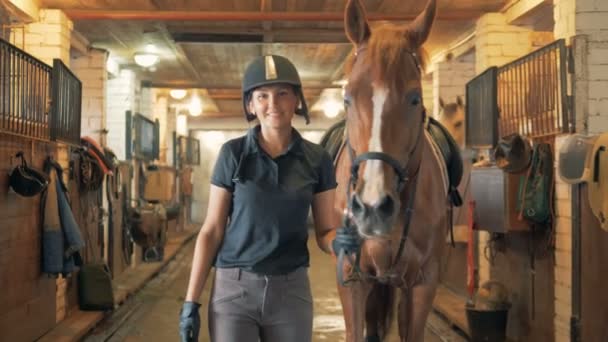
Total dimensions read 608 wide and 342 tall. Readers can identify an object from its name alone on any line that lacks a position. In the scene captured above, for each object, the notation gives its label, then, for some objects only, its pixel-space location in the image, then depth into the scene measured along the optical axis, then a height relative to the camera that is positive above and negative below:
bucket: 4.90 -1.13
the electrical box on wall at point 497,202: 4.79 -0.19
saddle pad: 3.96 +0.13
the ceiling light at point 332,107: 13.50 +1.43
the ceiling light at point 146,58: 7.89 +1.42
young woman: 2.01 -0.18
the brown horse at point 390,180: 2.31 -0.01
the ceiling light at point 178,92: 11.69 +1.50
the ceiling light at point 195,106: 12.74 +1.37
